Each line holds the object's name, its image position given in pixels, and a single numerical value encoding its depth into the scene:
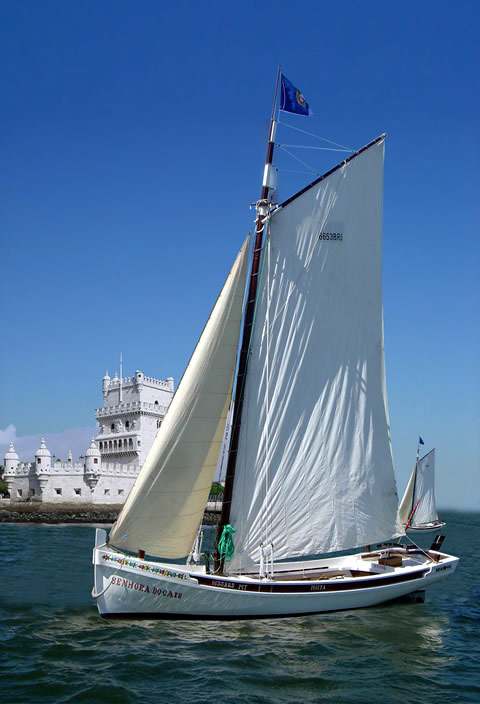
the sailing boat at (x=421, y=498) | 59.19
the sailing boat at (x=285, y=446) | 19.70
